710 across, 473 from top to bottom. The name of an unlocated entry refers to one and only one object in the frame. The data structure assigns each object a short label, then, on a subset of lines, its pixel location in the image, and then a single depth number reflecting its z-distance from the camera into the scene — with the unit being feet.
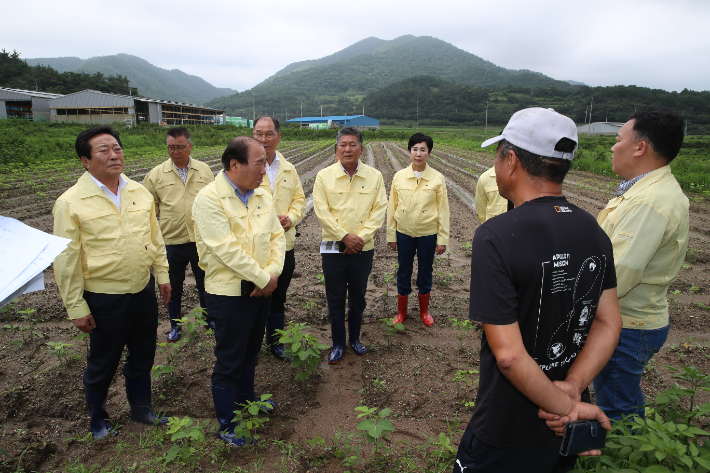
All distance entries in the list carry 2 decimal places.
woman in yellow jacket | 13.46
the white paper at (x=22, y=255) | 4.26
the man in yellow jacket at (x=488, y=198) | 13.29
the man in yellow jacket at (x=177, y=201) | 12.80
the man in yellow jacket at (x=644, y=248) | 6.12
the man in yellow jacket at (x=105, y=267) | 8.05
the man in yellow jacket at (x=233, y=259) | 7.91
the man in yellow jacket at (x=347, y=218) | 11.39
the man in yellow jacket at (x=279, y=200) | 11.84
